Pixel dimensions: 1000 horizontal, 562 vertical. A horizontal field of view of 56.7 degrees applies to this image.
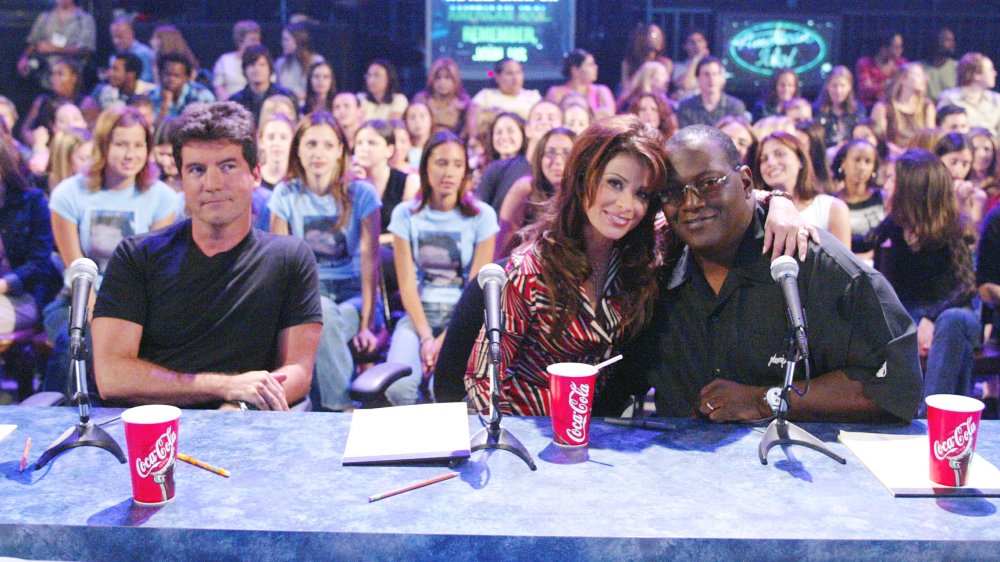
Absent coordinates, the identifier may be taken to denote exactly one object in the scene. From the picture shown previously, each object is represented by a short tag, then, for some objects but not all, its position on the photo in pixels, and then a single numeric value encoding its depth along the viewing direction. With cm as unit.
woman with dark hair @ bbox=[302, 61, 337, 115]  684
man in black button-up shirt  199
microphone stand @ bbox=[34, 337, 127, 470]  175
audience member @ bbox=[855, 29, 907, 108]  832
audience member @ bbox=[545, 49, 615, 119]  750
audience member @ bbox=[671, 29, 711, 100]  782
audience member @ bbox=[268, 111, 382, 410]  409
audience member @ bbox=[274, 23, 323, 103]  768
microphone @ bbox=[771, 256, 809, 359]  168
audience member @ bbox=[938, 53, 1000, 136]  710
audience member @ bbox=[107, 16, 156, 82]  781
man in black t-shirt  247
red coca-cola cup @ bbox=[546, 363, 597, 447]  177
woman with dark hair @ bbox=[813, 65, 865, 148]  708
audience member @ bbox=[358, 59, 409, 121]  718
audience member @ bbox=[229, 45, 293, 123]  689
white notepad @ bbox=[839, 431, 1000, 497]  159
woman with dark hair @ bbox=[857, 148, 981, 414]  397
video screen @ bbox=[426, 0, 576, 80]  871
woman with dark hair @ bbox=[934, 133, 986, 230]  491
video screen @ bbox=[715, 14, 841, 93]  933
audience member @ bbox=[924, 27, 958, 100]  815
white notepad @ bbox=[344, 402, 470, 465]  174
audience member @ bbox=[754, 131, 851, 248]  432
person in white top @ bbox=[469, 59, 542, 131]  718
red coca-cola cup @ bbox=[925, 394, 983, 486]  156
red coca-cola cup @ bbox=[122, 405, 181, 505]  150
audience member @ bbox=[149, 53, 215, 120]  707
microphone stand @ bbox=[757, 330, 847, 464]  174
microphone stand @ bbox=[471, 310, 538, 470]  176
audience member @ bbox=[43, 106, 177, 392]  424
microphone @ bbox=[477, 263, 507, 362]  178
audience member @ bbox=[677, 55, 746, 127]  689
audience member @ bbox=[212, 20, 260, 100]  771
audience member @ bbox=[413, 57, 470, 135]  705
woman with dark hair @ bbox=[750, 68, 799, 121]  736
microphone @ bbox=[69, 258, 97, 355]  177
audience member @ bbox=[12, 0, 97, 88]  800
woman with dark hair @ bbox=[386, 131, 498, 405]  413
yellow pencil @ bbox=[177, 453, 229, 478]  167
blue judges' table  140
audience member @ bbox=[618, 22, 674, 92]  774
